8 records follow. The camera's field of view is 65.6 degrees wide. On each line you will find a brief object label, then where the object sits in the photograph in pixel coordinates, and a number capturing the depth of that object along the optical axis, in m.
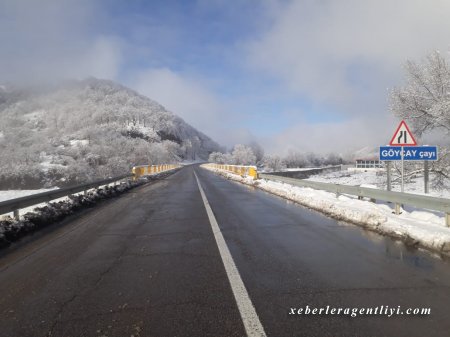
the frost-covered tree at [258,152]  188.36
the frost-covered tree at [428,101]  16.33
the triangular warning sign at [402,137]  10.30
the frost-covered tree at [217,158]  171.06
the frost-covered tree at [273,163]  133.82
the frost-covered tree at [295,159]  150.38
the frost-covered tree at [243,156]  151.00
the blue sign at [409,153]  10.38
